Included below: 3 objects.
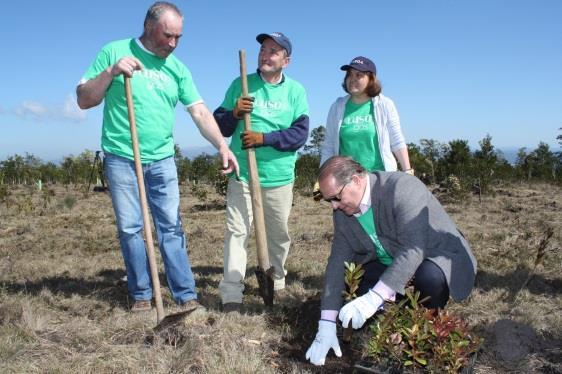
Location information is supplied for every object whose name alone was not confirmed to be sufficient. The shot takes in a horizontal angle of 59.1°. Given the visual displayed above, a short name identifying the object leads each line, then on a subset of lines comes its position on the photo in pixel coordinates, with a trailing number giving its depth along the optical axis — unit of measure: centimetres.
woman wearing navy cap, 372
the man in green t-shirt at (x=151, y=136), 327
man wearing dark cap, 367
